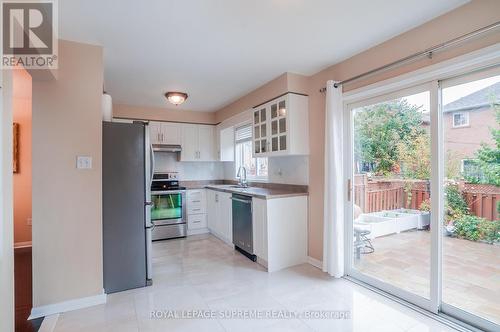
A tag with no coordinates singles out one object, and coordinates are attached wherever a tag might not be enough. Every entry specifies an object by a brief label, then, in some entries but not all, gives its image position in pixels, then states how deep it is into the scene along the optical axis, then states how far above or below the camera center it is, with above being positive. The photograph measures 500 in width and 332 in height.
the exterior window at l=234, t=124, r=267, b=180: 4.62 +0.15
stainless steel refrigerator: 2.64 -0.41
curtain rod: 1.79 +0.93
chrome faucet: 4.75 -0.21
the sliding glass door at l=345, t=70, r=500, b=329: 2.00 -0.27
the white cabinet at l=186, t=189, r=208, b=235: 5.00 -0.88
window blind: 4.83 +0.62
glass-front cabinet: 3.33 +0.53
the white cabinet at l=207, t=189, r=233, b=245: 4.23 -0.86
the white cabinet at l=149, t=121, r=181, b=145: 5.00 +0.66
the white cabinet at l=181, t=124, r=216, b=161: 5.30 +0.49
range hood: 4.88 +0.35
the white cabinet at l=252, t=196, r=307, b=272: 3.21 -0.84
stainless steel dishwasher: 3.56 -0.86
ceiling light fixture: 3.94 +1.06
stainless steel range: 4.64 -0.81
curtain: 2.92 -0.16
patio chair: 2.97 -0.90
